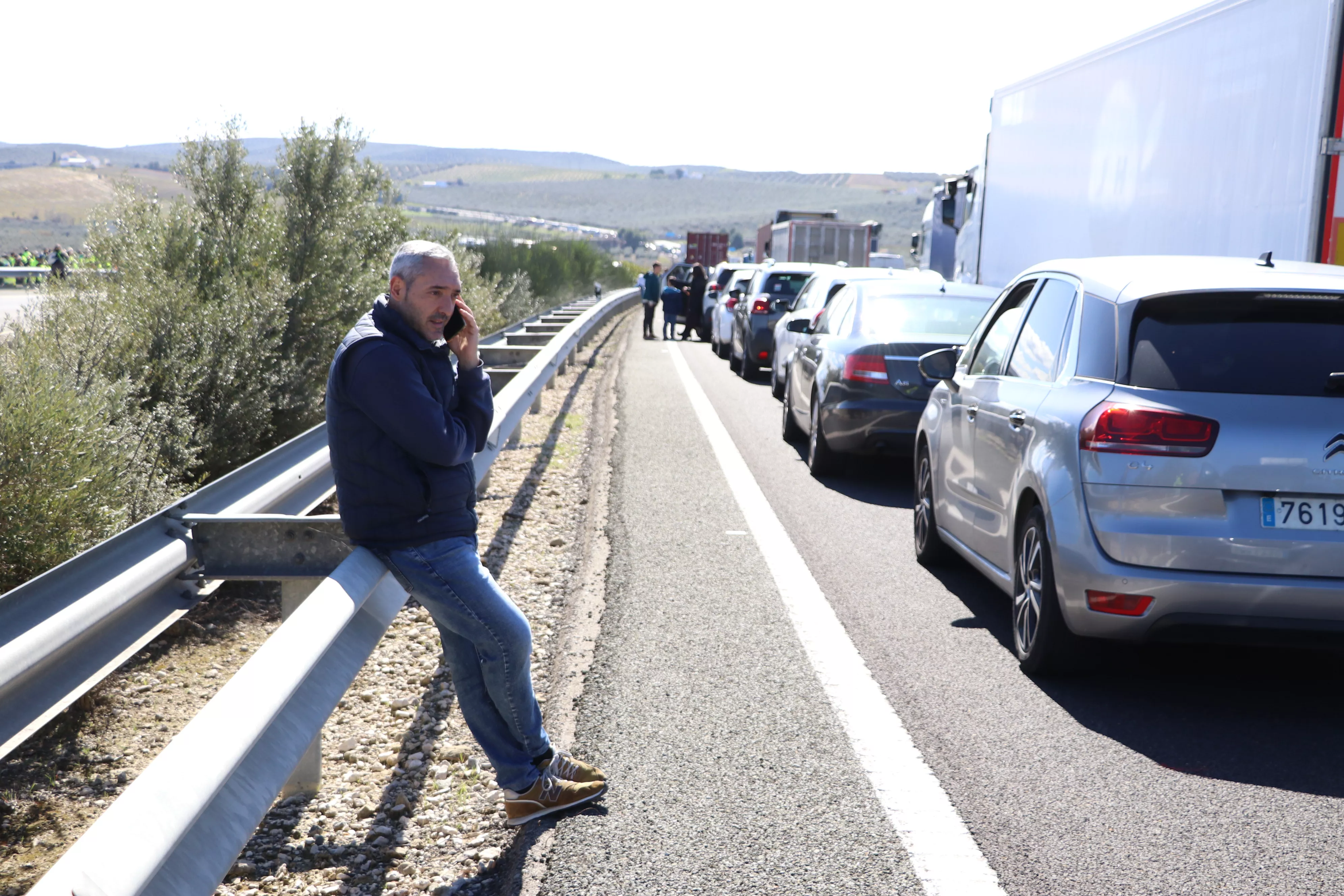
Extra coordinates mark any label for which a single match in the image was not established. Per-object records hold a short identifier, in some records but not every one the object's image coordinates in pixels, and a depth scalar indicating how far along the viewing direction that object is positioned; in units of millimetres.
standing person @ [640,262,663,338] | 29781
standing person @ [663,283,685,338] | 29406
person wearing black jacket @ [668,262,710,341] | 30094
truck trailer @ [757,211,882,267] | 39188
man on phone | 3607
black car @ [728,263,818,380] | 18984
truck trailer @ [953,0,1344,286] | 8484
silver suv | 4770
